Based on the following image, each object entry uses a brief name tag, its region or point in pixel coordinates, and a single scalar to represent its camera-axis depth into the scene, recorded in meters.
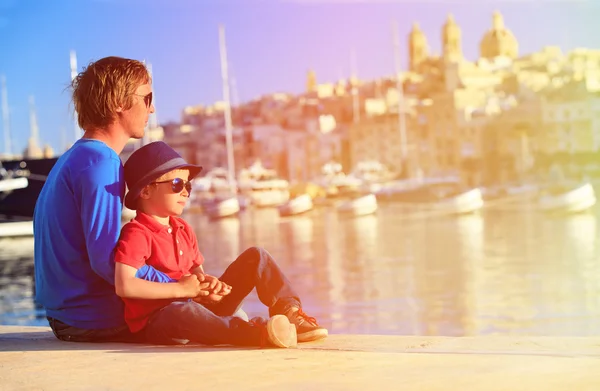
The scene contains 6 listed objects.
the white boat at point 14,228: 19.62
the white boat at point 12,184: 17.88
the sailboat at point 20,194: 19.34
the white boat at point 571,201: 25.38
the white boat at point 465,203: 27.38
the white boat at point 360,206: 28.19
